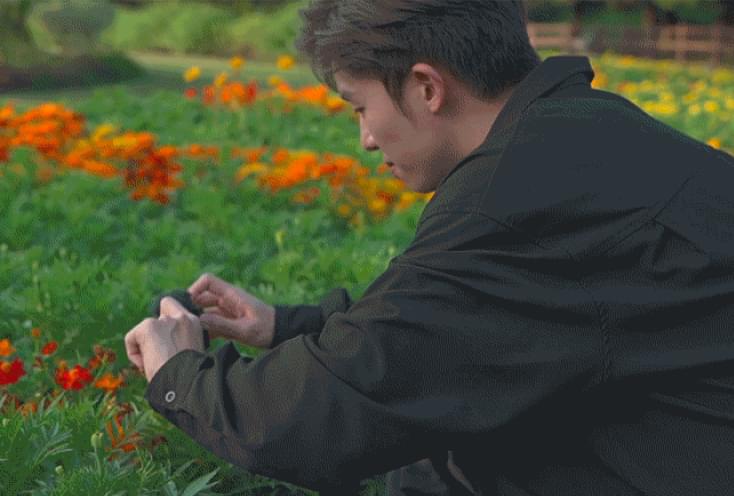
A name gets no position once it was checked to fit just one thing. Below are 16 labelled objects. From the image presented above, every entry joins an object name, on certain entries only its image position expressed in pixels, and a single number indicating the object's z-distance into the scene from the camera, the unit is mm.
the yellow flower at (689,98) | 12400
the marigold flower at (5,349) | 2834
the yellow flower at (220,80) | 8602
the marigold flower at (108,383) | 2697
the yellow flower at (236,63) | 8609
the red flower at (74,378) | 2600
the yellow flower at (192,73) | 8680
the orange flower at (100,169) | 5702
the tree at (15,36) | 16281
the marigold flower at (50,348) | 2759
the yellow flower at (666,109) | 10562
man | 1649
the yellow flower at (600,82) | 13219
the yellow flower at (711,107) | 11047
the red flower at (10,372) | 2578
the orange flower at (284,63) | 8768
